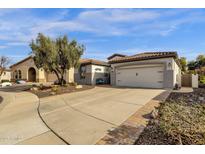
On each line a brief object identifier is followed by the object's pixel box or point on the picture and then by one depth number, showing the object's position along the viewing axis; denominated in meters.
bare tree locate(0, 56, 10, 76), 28.09
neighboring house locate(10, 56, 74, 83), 25.69
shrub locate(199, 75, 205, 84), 13.88
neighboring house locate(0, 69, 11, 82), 29.00
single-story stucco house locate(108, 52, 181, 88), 11.87
